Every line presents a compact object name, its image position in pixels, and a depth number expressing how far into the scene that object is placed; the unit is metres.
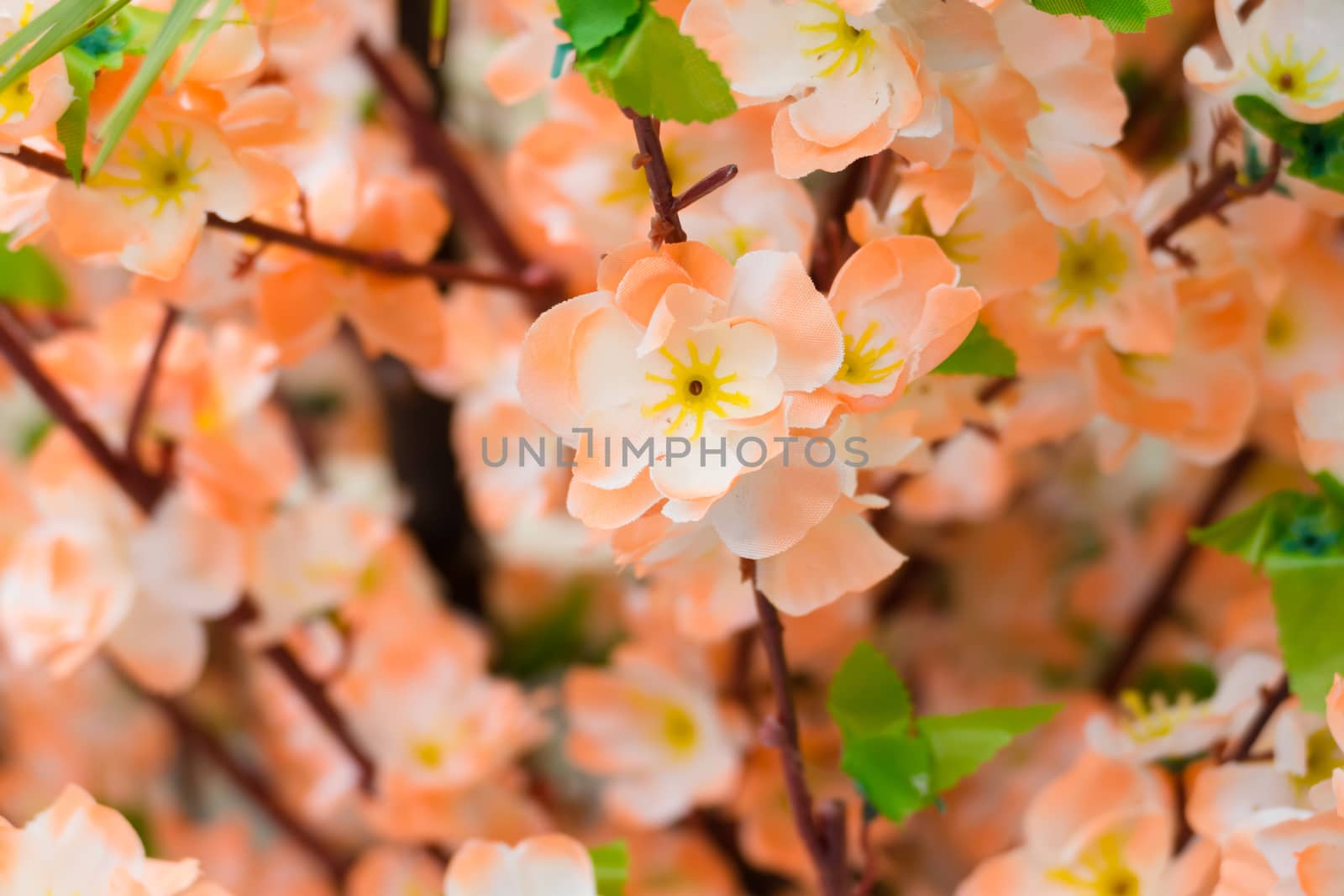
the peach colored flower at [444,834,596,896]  0.46
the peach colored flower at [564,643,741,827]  0.57
